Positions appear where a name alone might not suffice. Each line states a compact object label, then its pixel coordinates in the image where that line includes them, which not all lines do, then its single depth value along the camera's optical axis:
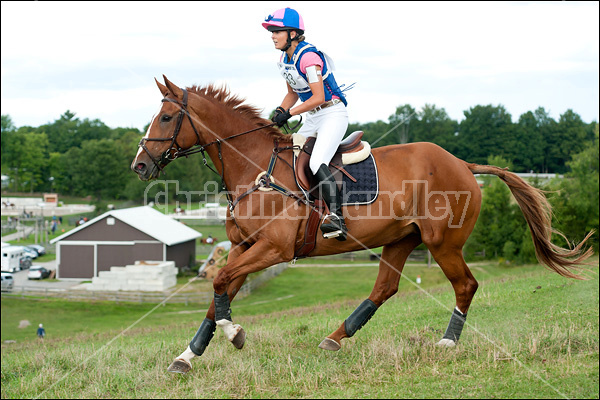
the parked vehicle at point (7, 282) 33.97
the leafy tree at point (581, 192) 34.62
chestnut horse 6.06
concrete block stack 35.72
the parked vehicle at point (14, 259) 43.97
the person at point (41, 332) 21.31
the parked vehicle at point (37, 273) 41.03
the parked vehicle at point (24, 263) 45.93
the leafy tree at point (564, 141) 51.29
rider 6.02
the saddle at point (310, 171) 6.22
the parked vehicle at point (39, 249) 52.62
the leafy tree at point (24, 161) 95.31
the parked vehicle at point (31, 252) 49.86
